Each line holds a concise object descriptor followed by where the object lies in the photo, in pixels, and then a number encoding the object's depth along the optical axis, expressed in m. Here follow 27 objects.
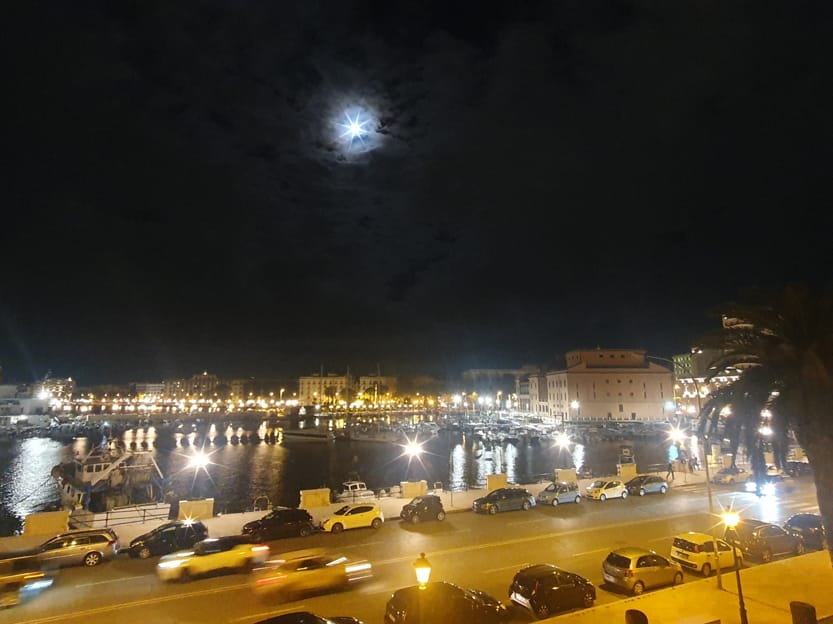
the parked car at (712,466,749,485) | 28.47
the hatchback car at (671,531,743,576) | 13.69
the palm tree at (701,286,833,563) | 10.35
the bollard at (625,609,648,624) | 8.09
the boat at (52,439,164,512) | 38.78
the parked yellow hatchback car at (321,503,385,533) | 18.48
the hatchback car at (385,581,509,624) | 9.67
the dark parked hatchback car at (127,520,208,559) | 15.71
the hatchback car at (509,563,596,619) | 10.85
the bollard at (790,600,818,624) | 8.59
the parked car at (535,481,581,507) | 22.62
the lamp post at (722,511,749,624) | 9.40
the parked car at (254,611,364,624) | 8.52
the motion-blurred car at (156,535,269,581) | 13.24
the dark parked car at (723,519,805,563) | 15.19
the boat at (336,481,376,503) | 26.69
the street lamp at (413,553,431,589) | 7.51
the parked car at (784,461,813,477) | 29.46
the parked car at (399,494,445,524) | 19.75
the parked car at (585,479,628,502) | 23.83
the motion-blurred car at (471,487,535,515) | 21.31
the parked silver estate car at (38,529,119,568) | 14.50
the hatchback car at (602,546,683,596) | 12.21
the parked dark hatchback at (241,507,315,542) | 17.25
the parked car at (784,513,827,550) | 16.12
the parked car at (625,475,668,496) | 24.88
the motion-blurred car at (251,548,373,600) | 11.82
